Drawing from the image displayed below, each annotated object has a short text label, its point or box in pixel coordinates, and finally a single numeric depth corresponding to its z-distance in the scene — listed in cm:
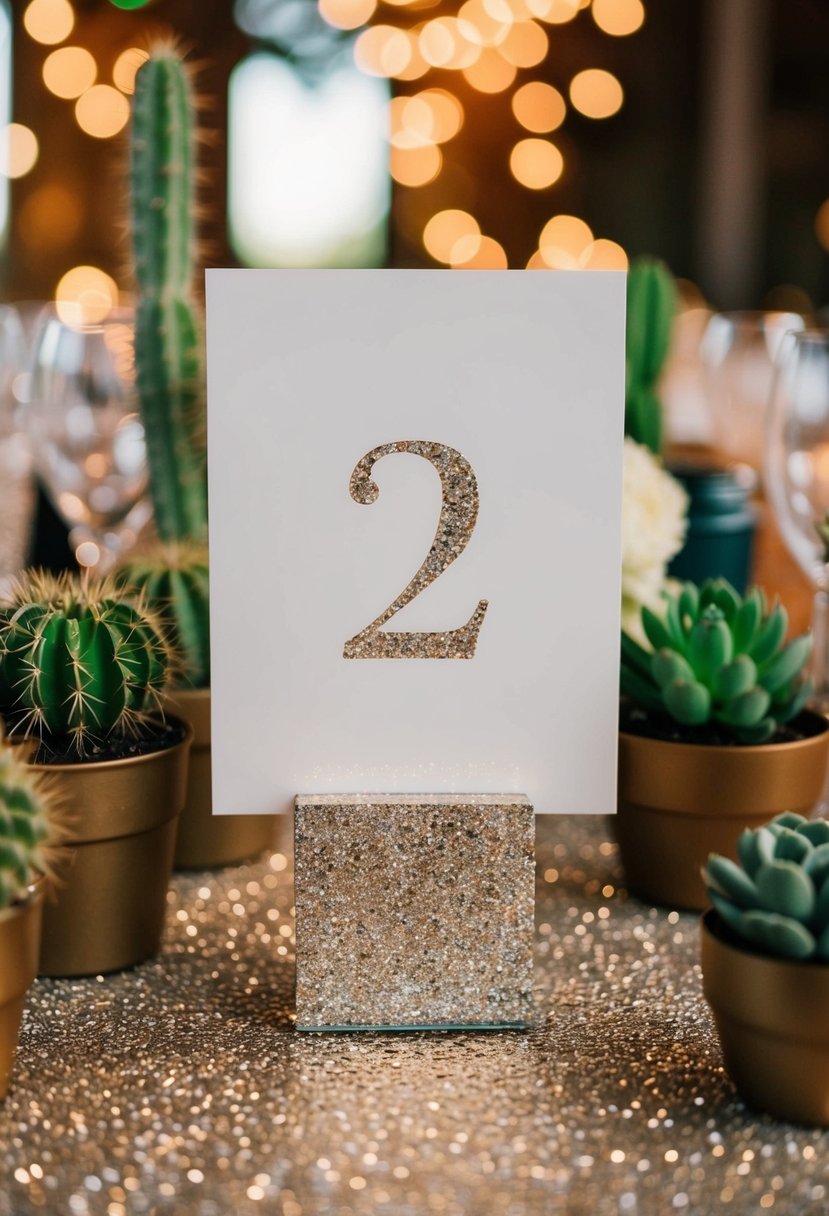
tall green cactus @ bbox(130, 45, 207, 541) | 91
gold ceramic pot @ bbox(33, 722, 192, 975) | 65
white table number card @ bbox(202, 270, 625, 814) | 61
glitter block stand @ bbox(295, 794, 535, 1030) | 60
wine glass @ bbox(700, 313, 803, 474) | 140
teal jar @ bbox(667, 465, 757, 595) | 119
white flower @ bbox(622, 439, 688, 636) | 92
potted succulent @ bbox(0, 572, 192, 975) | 65
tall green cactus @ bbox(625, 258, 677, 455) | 118
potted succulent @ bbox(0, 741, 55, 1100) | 50
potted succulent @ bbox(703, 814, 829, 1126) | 50
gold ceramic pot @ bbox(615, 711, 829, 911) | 74
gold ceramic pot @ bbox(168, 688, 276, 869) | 80
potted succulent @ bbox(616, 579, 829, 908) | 74
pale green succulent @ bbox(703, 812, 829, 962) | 50
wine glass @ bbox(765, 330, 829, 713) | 98
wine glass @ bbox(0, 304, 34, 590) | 137
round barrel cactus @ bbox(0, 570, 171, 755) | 65
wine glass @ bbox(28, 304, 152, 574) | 112
